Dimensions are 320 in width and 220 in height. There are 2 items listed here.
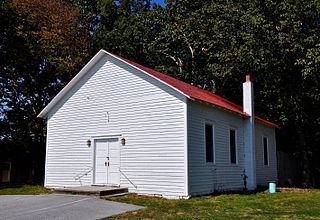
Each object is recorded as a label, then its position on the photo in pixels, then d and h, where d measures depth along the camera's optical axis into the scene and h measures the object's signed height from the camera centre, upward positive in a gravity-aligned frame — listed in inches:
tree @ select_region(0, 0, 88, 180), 1025.5 +291.4
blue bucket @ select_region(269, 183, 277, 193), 626.8 -45.1
